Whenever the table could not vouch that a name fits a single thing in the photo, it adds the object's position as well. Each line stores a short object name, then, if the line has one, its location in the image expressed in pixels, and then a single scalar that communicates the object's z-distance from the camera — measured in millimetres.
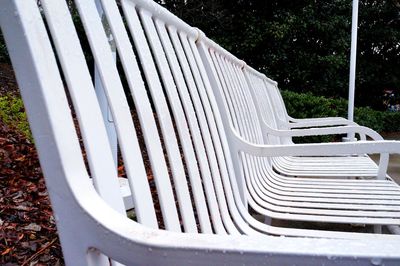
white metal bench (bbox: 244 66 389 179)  2412
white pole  5508
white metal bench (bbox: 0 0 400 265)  525
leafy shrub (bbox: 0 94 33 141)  3828
